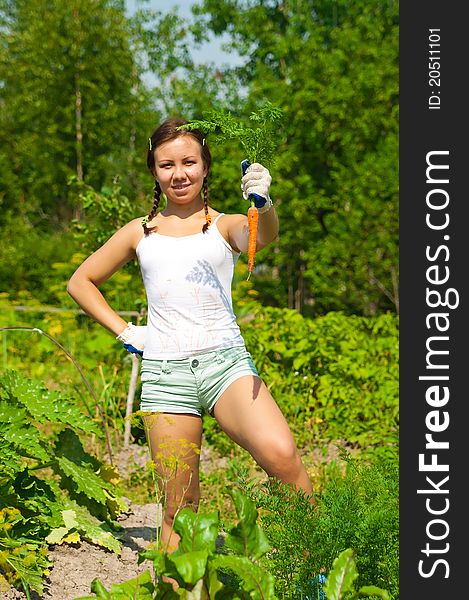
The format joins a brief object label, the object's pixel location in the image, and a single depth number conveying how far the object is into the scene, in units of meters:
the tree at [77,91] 18.06
